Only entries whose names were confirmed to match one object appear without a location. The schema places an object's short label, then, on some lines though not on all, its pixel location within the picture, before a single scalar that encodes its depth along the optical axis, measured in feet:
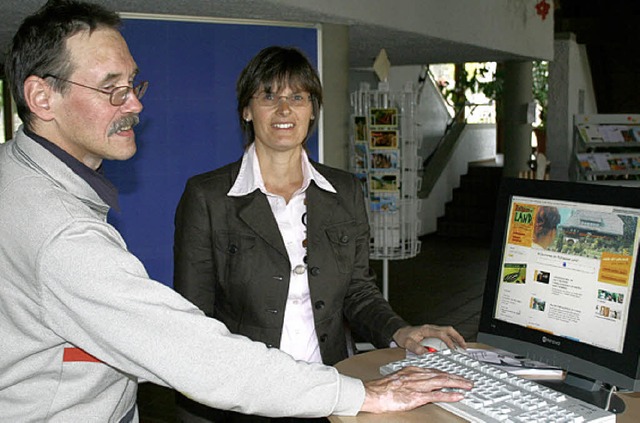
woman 7.18
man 3.97
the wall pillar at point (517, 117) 27.32
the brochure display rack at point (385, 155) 15.56
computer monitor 5.18
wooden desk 4.77
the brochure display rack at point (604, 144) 25.52
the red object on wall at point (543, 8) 24.64
